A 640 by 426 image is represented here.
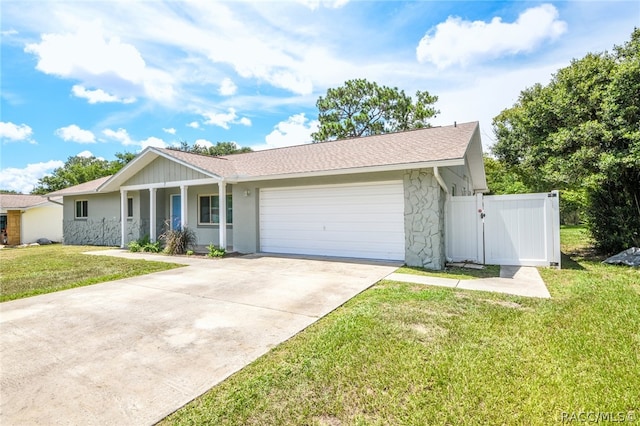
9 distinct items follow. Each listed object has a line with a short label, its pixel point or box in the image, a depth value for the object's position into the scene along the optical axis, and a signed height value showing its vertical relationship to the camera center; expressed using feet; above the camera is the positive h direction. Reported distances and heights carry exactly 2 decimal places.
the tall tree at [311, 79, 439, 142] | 90.74 +30.99
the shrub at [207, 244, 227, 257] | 34.19 -4.01
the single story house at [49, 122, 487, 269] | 27.22 +2.28
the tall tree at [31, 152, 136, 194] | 110.83 +15.35
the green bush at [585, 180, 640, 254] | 30.55 -0.72
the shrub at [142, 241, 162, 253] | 40.24 -4.10
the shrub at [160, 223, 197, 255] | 37.45 -3.02
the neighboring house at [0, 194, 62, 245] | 64.59 -0.33
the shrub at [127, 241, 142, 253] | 41.22 -4.04
